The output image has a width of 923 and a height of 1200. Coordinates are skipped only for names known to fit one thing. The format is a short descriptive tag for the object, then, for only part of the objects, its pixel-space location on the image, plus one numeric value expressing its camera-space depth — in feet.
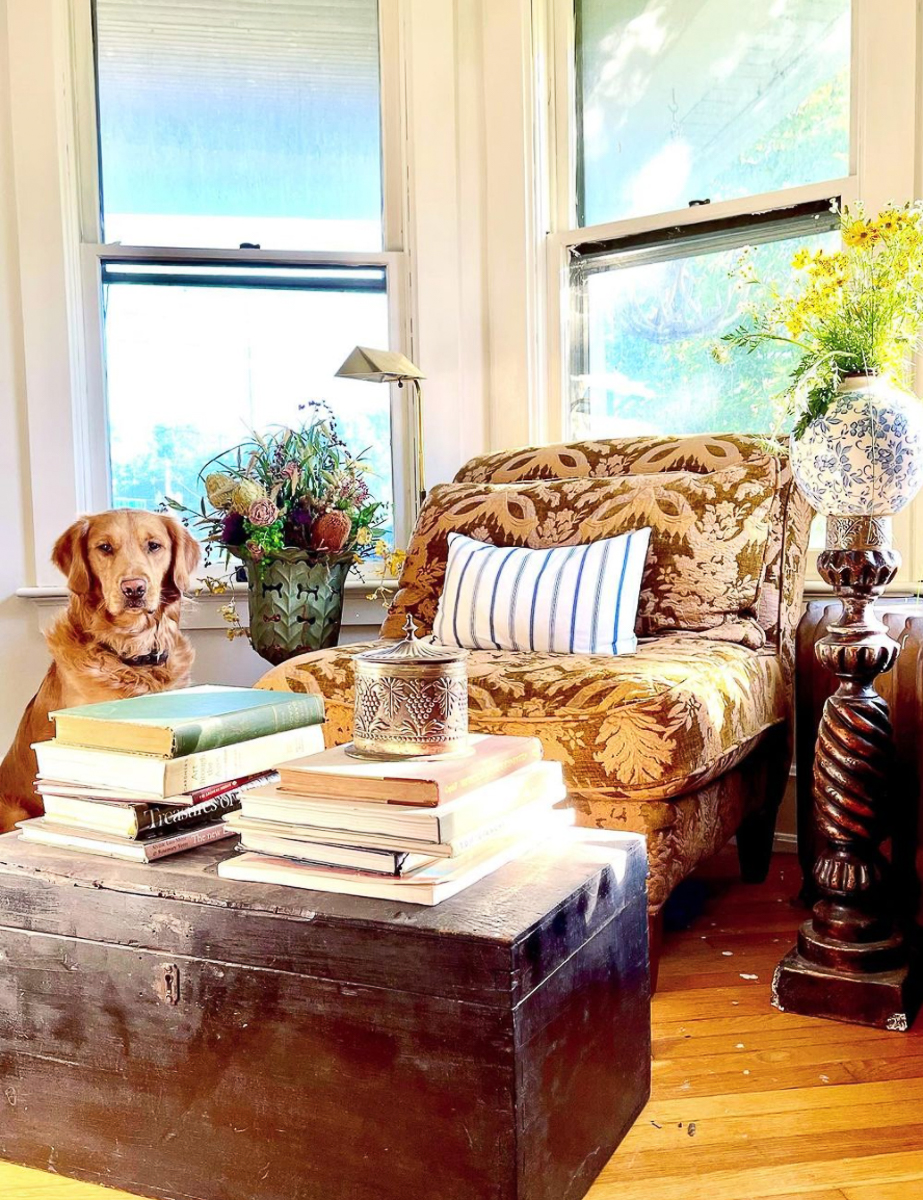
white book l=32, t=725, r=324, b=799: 3.62
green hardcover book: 3.64
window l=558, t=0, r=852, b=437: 9.07
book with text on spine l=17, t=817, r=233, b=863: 3.68
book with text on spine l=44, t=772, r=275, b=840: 3.69
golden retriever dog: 7.52
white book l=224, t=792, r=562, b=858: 3.24
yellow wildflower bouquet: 5.25
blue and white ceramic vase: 5.03
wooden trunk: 3.14
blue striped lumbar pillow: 6.77
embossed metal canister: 3.44
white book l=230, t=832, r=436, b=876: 3.28
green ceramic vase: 8.94
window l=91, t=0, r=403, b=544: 10.62
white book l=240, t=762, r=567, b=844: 3.21
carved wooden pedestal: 5.40
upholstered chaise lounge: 5.51
